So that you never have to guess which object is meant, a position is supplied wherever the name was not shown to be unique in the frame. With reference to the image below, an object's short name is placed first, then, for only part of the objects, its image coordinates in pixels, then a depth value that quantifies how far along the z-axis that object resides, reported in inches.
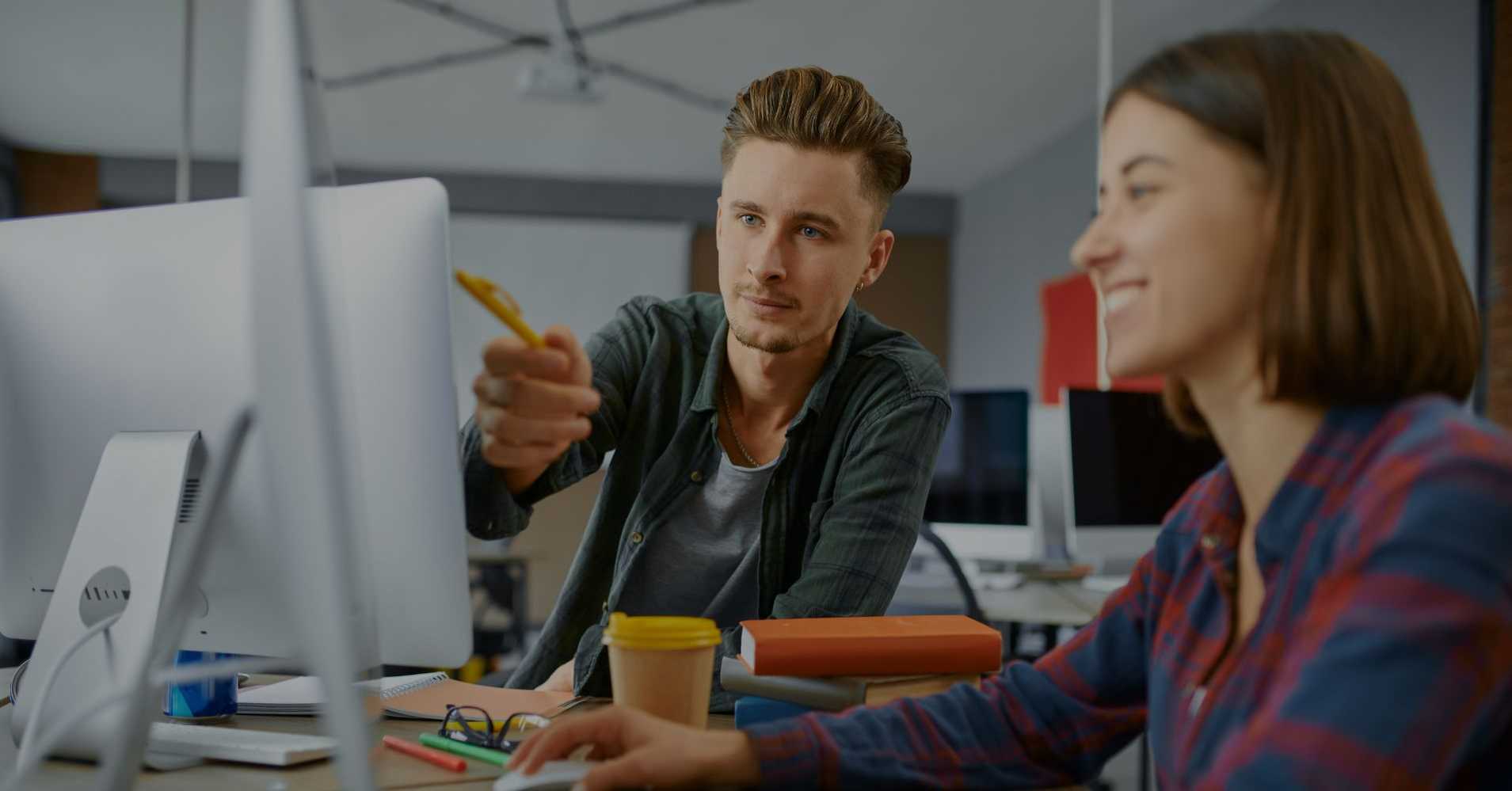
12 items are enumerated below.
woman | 20.9
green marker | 35.2
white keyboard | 35.0
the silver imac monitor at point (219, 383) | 31.4
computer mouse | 29.5
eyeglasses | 36.8
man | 52.4
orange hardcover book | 35.6
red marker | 34.4
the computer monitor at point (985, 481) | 118.6
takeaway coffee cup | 33.7
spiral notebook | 42.2
